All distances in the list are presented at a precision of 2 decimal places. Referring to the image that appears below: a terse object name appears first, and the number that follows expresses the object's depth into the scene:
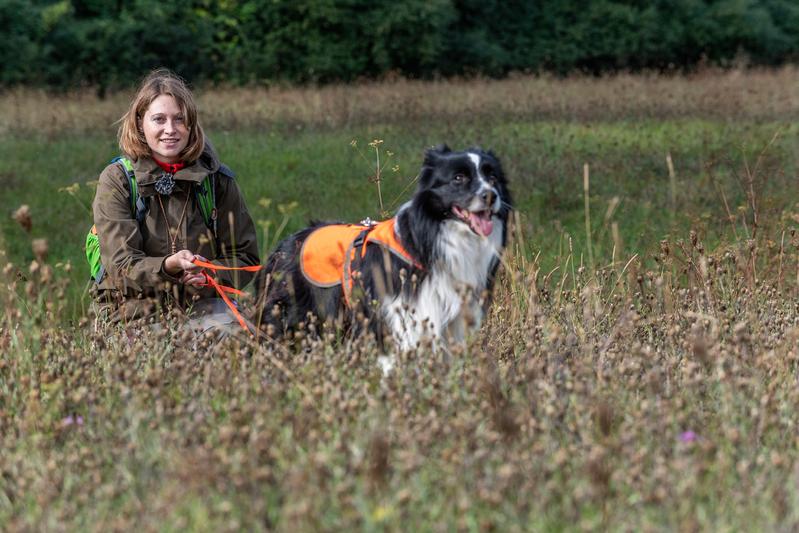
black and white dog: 8.58
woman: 9.27
